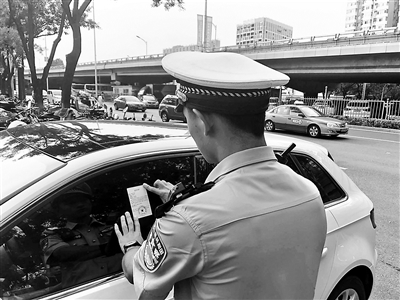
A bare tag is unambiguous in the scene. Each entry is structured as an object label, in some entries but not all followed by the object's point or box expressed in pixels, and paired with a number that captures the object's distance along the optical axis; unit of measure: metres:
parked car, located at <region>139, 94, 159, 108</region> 33.50
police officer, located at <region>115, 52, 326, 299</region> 0.98
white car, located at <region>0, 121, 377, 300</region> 1.50
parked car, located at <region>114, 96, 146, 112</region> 28.59
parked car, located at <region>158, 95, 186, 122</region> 19.04
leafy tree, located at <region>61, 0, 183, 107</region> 12.98
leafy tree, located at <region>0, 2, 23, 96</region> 23.36
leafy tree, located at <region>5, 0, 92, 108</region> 17.16
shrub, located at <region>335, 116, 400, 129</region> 19.03
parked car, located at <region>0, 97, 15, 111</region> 18.12
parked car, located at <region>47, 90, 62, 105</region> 34.22
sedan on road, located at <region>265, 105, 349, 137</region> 14.02
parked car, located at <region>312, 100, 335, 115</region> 26.13
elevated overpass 23.44
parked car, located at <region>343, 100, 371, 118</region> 22.87
